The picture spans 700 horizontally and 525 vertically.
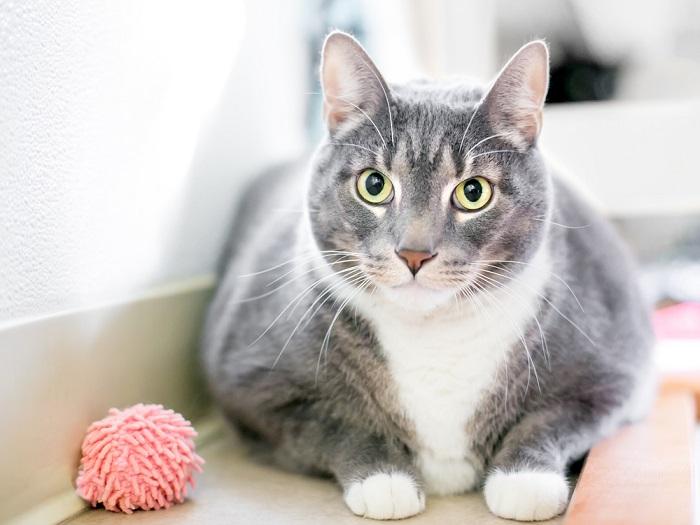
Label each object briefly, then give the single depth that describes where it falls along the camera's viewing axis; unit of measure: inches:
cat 15.9
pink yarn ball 15.9
